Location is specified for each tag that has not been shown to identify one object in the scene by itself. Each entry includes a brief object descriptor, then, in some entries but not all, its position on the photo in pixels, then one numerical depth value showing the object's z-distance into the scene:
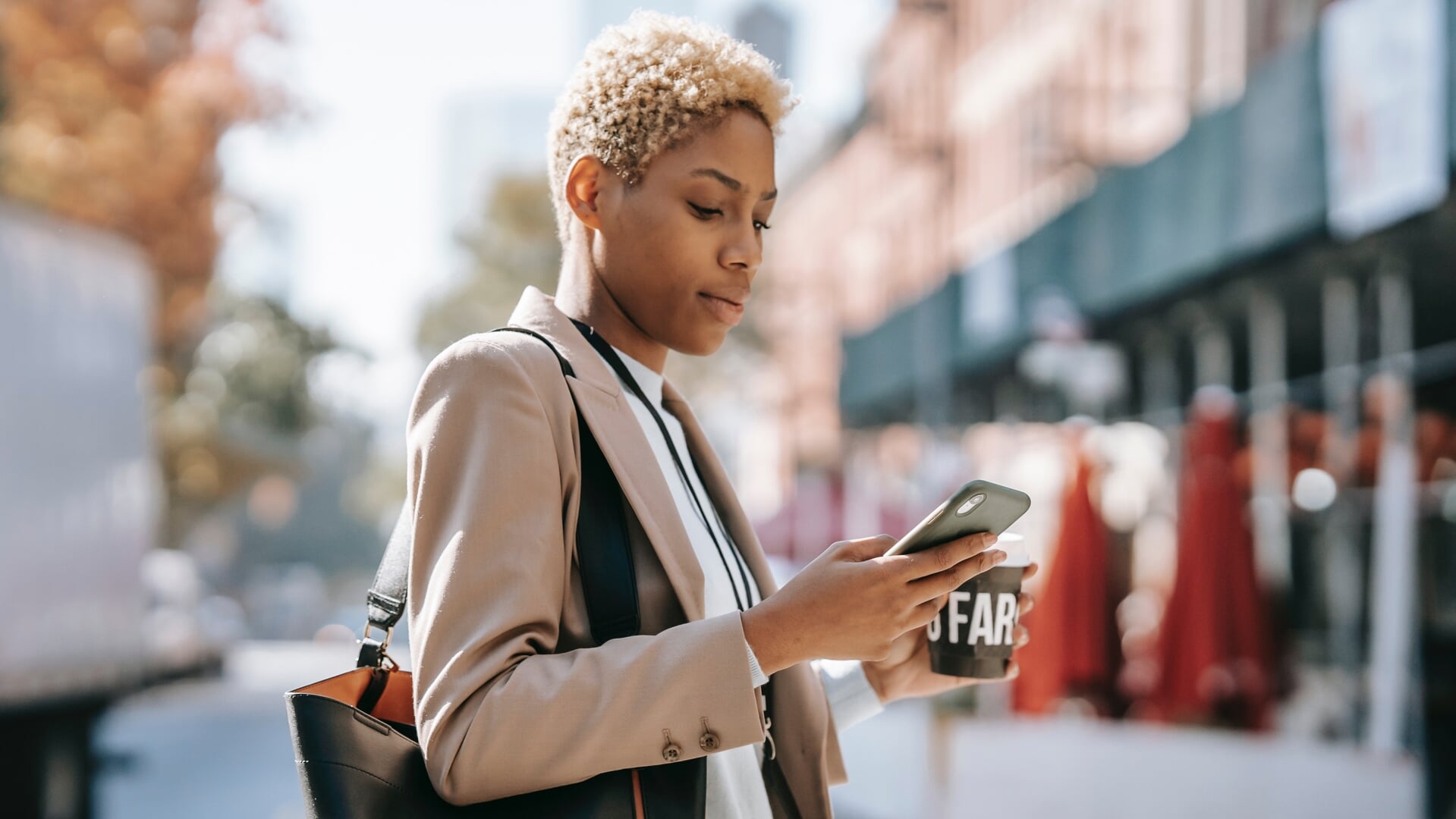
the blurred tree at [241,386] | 21.19
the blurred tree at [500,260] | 31.08
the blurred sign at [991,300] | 12.77
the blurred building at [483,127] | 139.62
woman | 1.55
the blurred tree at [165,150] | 17.30
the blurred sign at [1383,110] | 5.98
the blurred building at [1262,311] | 6.49
